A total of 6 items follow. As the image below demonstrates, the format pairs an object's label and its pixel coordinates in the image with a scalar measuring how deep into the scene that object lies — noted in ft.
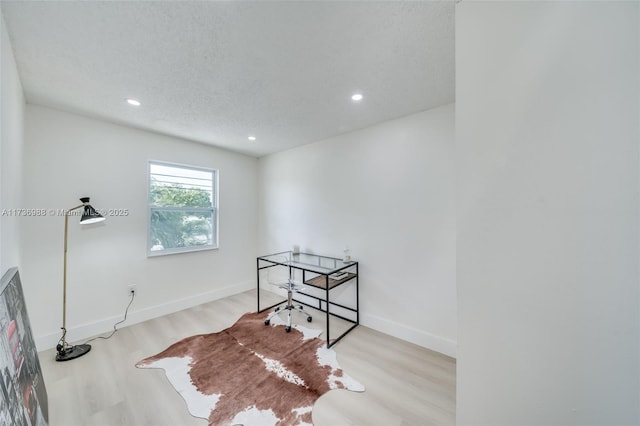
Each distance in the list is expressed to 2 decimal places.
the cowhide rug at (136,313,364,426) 5.29
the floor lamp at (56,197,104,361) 7.20
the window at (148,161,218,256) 10.31
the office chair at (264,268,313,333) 9.15
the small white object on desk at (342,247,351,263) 9.79
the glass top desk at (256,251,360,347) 9.08
